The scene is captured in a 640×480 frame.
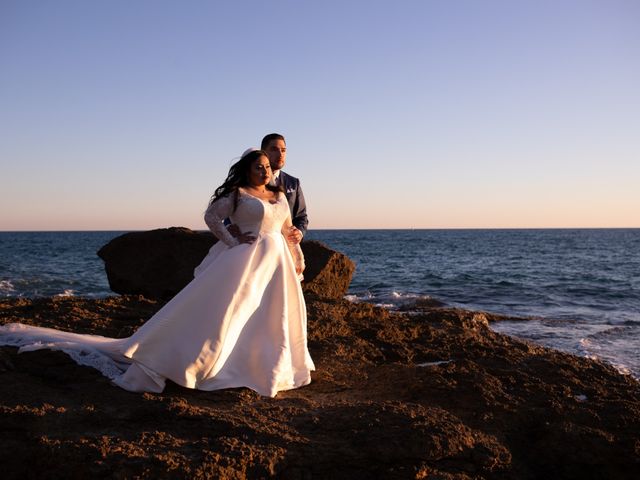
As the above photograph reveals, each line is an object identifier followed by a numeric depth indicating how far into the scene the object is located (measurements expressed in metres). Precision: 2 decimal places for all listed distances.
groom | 5.71
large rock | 10.96
